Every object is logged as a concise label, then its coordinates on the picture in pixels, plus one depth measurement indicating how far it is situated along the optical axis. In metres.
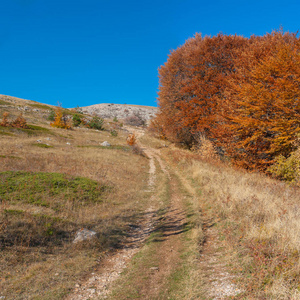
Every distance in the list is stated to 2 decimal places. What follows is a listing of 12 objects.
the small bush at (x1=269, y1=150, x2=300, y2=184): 15.48
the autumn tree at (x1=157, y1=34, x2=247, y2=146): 27.09
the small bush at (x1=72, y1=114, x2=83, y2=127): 50.72
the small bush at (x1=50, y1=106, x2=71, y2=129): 41.94
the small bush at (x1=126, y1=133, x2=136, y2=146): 34.07
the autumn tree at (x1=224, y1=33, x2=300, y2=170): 17.34
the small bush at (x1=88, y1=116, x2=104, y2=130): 52.91
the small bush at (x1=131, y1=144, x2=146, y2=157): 29.80
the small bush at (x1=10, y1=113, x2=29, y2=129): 30.81
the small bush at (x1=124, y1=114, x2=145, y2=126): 84.69
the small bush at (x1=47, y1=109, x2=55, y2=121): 50.72
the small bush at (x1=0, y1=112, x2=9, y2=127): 29.42
